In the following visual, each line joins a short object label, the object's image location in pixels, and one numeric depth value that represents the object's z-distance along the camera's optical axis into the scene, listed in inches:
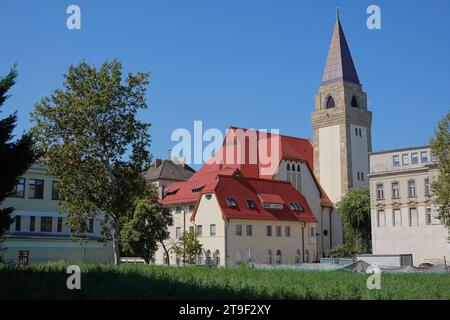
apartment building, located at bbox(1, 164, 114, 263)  2283.5
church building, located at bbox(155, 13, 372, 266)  2859.3
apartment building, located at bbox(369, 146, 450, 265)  2503.7
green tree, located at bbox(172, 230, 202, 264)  2682.1
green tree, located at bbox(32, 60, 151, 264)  1588.3
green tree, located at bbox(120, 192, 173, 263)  2645.2
